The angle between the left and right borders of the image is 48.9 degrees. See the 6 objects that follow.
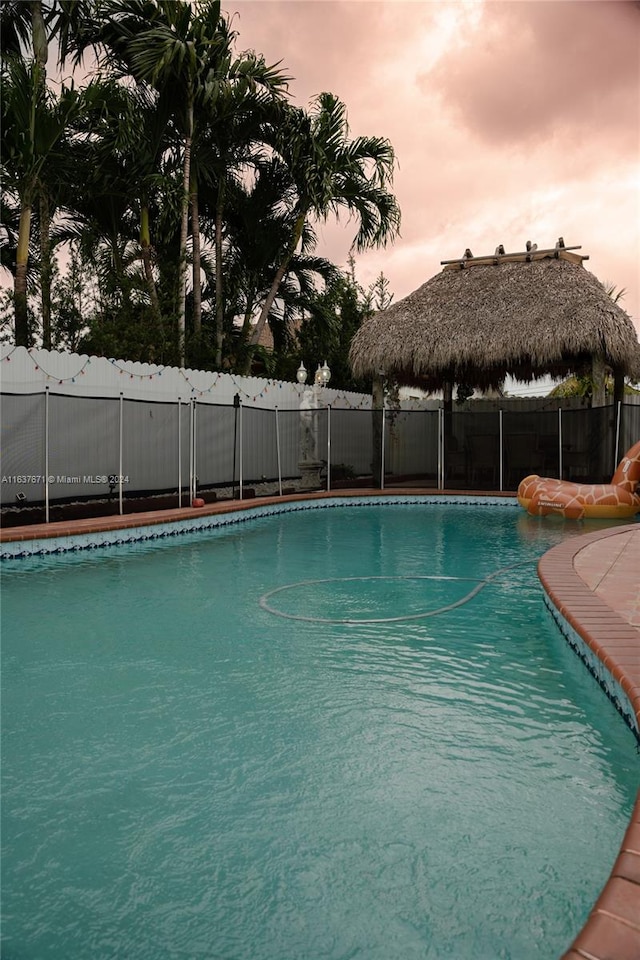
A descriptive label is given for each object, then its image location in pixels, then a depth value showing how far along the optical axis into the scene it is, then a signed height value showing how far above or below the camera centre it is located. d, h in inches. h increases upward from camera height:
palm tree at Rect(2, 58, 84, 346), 392.5 +193.6
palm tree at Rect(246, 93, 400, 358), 557.0 +237.3
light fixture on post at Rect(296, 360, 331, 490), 532.4 +13.4
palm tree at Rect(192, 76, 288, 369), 526.3 +261.2
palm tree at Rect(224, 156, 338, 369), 597.6 +185.6
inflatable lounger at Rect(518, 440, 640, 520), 393.1 -20.4
